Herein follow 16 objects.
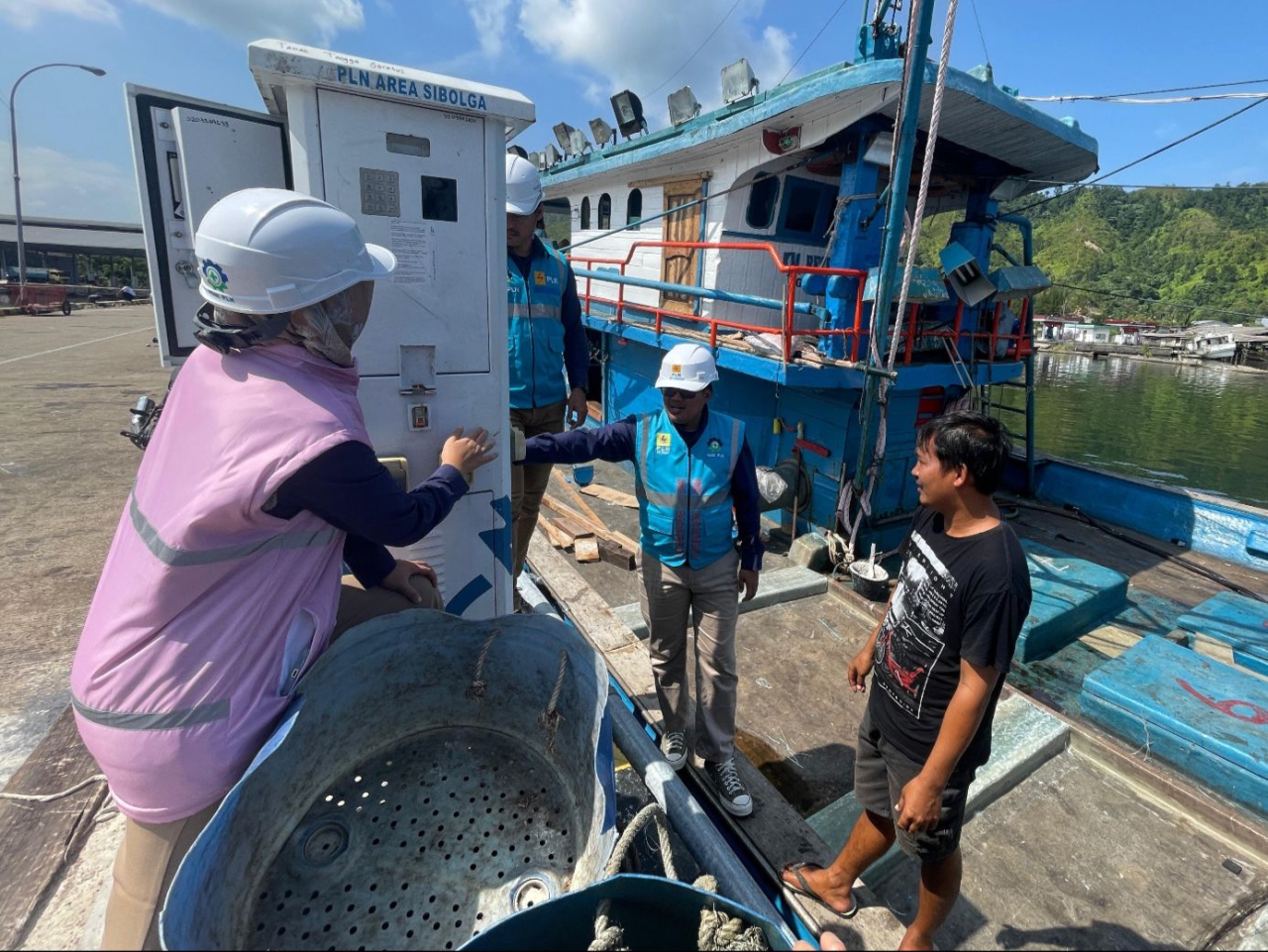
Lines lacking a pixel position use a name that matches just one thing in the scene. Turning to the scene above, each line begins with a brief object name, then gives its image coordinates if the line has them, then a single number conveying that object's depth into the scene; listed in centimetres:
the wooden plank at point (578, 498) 692
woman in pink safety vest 136
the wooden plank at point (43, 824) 214
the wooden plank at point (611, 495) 757
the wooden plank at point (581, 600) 412
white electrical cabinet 218
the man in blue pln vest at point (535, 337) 341
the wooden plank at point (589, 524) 625
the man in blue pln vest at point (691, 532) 279
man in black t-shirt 191
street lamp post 2306
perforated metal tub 158
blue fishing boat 318
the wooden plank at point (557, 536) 621
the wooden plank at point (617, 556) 600
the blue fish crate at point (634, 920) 136
